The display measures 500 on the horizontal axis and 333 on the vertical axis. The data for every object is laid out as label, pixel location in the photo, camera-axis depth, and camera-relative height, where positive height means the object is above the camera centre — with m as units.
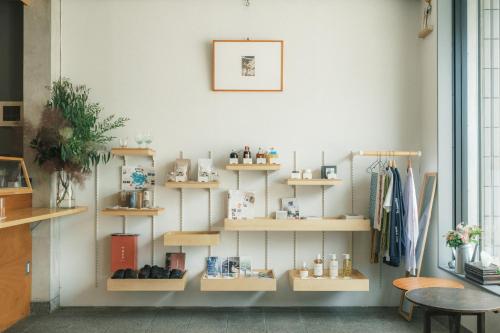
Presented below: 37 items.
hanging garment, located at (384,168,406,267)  4.21 -0.60
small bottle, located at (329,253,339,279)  4.36 -0.98
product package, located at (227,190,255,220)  4.59 -0.38
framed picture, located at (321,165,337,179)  4.49 -0.04
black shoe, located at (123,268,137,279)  4.30 -1.03
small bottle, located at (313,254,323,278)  4.38 -0.99
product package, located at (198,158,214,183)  4.51 -0.02
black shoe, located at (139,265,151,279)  4.29 -1.02
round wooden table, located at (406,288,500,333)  2.59 -0.82
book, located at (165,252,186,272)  4.57 -0.96
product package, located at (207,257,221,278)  4.47 -1.00
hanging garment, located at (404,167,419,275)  4.19 -0.57
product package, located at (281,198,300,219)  4.64 -0.39
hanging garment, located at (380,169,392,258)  4.32 -0.59
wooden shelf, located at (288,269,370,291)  4.25 -1.11
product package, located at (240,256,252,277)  4.56 -0.99
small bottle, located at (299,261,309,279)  4.35 -1.02
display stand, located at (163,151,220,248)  4.38 -0.68
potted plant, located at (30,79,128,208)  4.23 +0.28
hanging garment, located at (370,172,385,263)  4.34 -0.49
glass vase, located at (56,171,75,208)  4.45 -0.23
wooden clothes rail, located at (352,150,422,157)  4.39 +0.16
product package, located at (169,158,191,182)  4.49 -0.03
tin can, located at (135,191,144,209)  4.47 -0.32
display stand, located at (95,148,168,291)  4.25 -0.45
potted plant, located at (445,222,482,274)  3.78 -0.64
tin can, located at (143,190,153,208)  4.50 -0.31
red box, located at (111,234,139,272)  4.54 -0.85
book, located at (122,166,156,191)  4.65 -0.10
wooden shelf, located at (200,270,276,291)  4.27 -1.11
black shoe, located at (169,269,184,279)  4.32 -1.03
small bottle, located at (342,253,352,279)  4.44 -0.98
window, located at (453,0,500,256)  3.87 +0.48
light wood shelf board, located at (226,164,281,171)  4.39 +0.01
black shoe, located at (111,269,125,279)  4.30 -1.03
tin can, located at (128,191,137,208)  4.46 -0.32
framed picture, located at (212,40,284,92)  4.64 +1.08
